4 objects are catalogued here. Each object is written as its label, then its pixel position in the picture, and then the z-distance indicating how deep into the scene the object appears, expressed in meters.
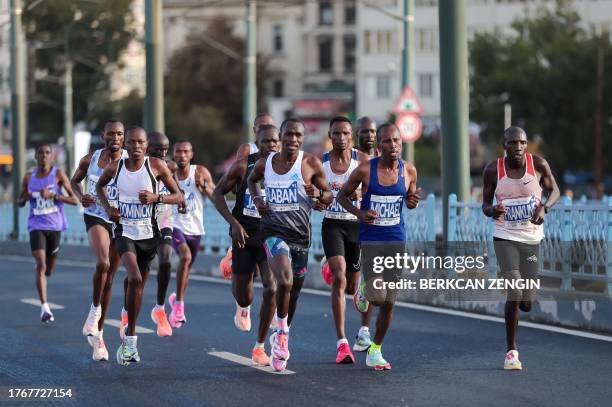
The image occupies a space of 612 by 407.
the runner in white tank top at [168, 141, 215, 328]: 17.38
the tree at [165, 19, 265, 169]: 97.06
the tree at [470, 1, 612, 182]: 72.25
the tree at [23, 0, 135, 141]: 65.06
